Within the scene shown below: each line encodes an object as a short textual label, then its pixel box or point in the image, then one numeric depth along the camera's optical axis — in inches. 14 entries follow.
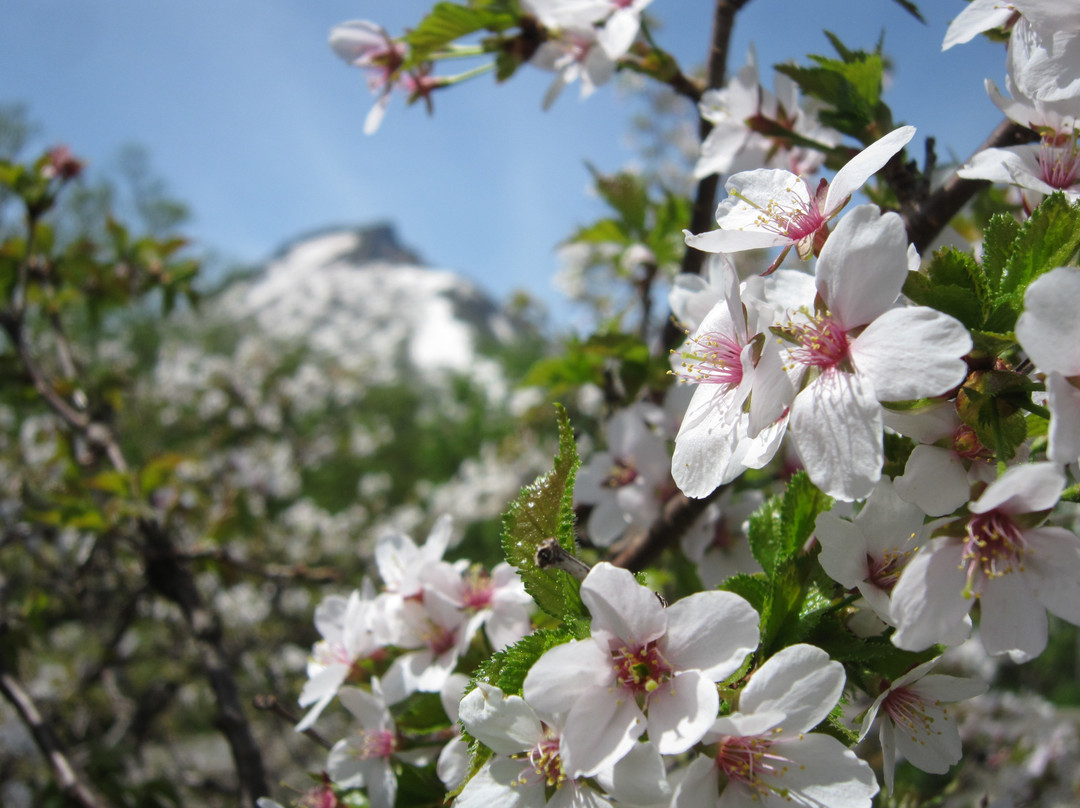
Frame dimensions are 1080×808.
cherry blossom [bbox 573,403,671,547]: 7.4
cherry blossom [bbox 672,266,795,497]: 4.0
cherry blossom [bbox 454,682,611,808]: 4.1
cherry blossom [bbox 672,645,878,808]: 3.9
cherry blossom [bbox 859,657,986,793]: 4.5
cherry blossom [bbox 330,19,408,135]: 8.2
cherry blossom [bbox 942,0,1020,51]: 5.2
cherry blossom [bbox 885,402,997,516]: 4.1
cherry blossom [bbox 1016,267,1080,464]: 3.4
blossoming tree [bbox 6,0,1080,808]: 3.8
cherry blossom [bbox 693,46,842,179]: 7.1
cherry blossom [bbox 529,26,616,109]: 7.4
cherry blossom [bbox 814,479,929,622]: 4.3
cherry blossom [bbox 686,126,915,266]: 4.2
